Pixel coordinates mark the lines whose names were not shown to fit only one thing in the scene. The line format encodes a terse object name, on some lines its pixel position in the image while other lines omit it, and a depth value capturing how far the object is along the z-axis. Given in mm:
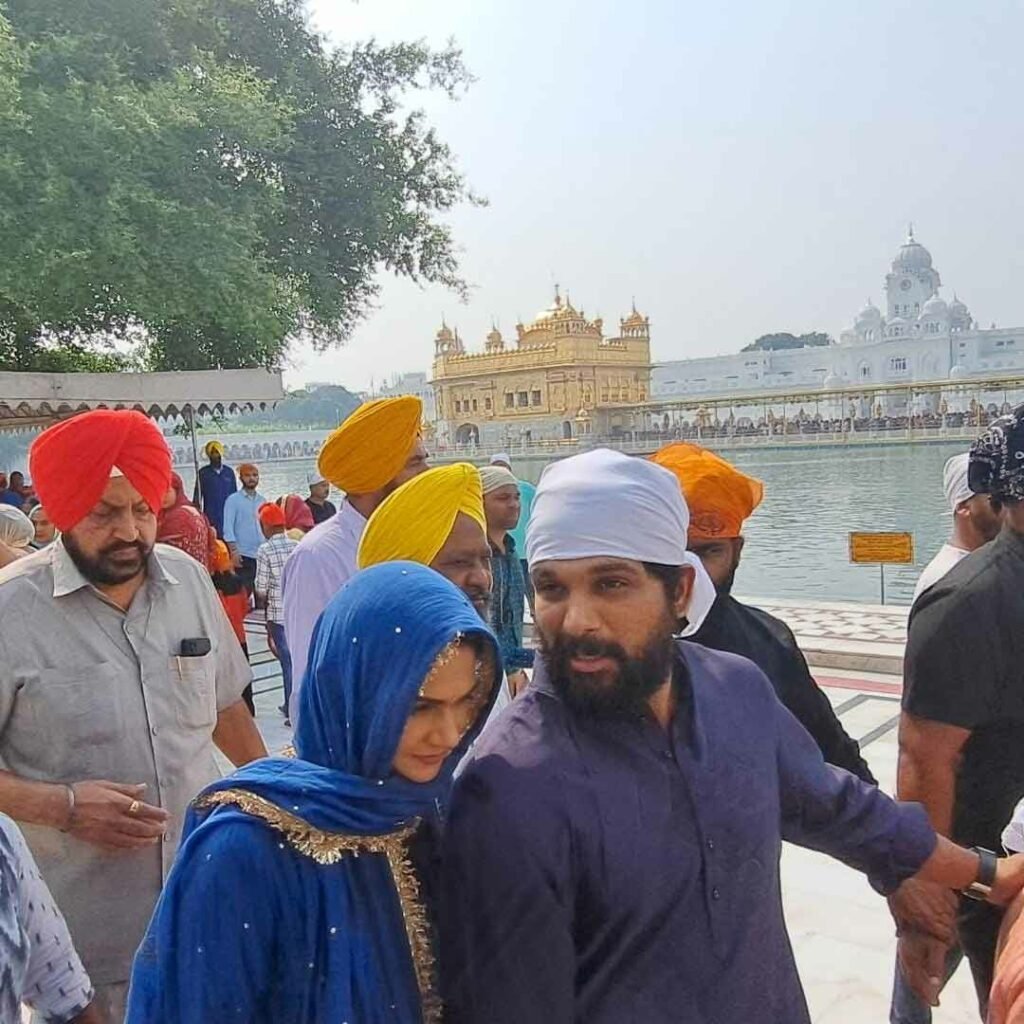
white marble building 76500
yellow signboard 7910
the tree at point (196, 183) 10250
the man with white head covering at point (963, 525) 2816
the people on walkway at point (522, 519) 4910
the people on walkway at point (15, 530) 3738
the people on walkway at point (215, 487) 9773
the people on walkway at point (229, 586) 6207
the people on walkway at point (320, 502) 8438
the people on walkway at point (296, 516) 7785
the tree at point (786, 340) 115656
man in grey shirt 1827
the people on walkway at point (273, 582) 5848
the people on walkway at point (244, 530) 8609
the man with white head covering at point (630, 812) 1094
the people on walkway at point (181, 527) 4707
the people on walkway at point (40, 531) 5891
